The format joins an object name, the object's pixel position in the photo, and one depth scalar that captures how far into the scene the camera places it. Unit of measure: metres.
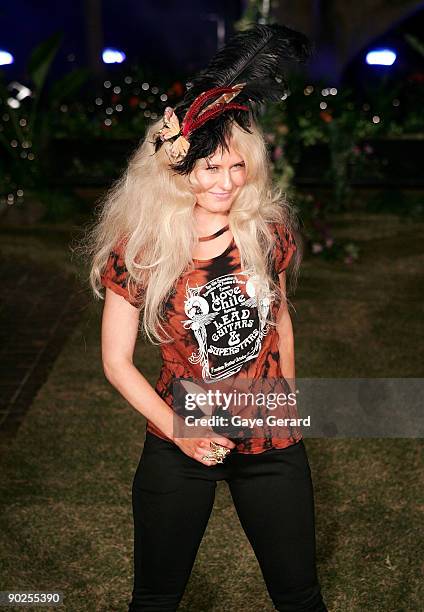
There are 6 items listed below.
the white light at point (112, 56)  24.08
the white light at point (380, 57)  19.52
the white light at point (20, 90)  11.92
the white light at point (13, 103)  11.68
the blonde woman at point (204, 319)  2.68
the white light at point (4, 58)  19.06
